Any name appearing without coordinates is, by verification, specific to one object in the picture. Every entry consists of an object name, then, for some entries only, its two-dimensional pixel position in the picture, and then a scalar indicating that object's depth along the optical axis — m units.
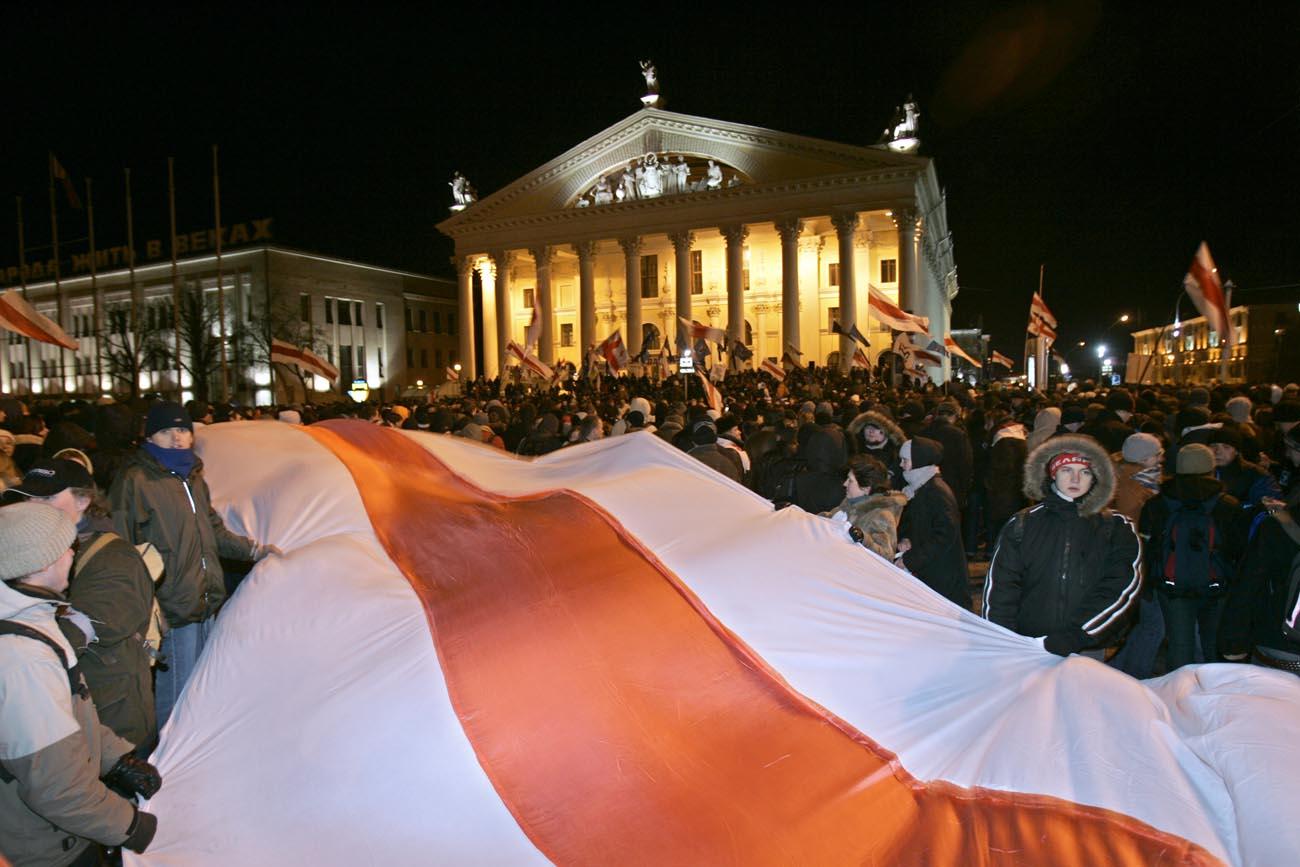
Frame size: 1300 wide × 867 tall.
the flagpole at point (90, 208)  30.62
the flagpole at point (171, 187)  29.75
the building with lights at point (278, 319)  54.59
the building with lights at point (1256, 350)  44.38
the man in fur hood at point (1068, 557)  3.91
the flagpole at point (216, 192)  30.11
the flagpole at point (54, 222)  29.86
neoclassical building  41.22
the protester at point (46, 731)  2.34
